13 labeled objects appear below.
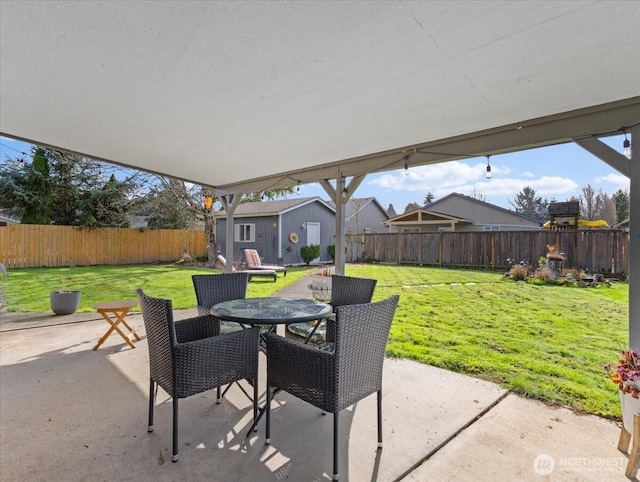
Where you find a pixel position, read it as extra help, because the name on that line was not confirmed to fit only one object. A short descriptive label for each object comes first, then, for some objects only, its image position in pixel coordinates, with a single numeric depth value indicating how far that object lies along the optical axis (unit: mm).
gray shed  14211
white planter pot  1999
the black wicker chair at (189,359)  2105
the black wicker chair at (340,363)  1974
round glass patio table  2430
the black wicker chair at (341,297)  3223
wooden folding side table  3943
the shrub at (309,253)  14367
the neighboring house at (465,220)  17094
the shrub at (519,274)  8859
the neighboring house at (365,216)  22453
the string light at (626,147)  2426
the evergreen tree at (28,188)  12914
